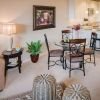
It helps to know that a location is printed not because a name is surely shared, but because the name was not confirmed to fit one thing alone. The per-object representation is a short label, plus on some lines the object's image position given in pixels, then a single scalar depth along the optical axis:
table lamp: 3.29
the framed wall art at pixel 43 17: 4.18
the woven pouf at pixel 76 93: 1.16
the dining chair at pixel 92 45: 3.74
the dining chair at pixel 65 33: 4.35
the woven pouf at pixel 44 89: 1.55
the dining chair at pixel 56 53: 3.70
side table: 3.17
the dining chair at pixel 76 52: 3.24
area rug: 2.38
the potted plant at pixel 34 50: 3.95
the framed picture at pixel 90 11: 6.38
